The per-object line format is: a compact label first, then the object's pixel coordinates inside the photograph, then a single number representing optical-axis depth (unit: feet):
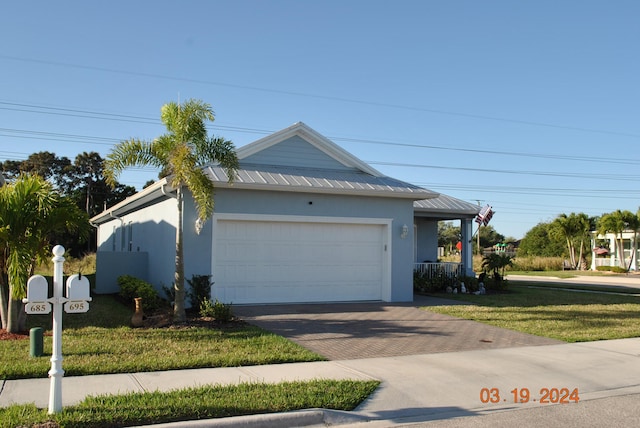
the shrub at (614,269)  136.26
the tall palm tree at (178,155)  37.65
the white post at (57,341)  18.39
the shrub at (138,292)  42.98
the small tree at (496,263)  72.84
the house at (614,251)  147.13
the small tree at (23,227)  32.07
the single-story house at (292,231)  47.57
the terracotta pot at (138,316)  37.29
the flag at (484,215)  74.74
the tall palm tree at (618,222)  138.31
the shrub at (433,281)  65.31
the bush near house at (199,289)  43.37
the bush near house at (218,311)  38.09
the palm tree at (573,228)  154.40
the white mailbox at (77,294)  18.72
